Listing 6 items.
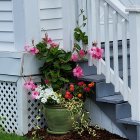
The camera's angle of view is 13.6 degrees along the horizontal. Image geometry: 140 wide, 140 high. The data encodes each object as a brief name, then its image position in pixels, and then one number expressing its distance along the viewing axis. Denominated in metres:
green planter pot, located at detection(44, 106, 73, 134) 7.05
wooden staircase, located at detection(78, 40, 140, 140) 6.95
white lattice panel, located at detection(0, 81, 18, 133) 7.52
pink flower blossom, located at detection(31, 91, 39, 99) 7.10
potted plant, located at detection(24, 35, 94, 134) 7.07
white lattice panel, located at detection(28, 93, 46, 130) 7.43
